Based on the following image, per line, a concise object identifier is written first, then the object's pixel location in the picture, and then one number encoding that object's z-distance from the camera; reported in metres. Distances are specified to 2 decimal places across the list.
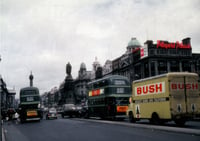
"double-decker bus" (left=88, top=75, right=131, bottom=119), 29.91
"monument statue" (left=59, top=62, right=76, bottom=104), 90.12
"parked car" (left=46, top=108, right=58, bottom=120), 42.19
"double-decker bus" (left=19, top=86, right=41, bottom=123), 35.25
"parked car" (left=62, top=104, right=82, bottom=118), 43.03
